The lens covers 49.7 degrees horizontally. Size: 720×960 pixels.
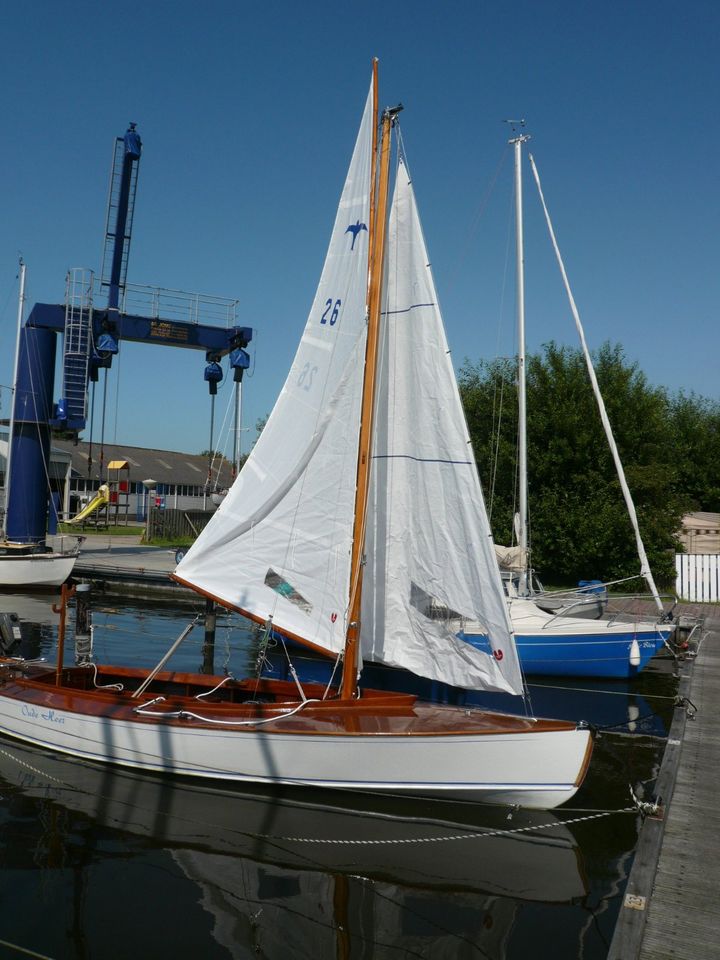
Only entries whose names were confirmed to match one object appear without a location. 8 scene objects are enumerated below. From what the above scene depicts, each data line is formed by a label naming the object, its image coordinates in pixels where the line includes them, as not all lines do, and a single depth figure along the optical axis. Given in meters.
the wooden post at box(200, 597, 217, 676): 21.06
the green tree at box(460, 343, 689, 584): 32.00
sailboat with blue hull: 17.64
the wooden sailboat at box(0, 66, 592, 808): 9.91
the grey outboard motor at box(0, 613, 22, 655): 13.58
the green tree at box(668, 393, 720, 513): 45.19
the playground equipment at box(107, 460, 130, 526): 63.09
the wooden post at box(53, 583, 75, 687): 11.61
